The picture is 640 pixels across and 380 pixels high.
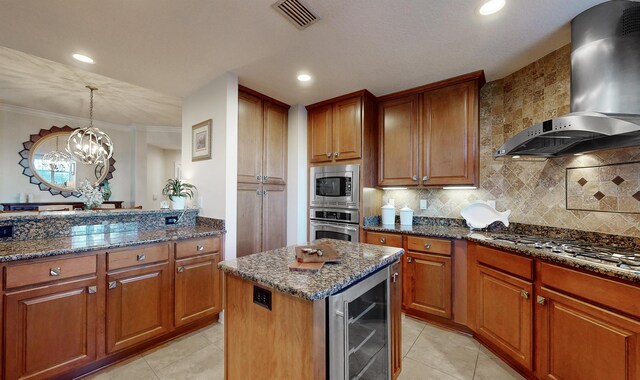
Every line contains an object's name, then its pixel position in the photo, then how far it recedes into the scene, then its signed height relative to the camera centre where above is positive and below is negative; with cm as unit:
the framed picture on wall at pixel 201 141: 272 +55
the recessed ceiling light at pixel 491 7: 156 +117
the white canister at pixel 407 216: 296 -29
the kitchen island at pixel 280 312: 98 -53
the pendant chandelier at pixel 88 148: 376 +66
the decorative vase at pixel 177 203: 276 -14
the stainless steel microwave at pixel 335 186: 294 +6
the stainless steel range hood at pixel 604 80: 144 +69
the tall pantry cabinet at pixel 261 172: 285 +22
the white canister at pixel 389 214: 306 -28
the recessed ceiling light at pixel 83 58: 219 +117
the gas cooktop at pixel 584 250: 138 -38
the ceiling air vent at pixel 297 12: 159 +118
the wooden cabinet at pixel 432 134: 254 +63
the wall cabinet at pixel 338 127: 295 +80
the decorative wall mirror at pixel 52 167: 446 +41
